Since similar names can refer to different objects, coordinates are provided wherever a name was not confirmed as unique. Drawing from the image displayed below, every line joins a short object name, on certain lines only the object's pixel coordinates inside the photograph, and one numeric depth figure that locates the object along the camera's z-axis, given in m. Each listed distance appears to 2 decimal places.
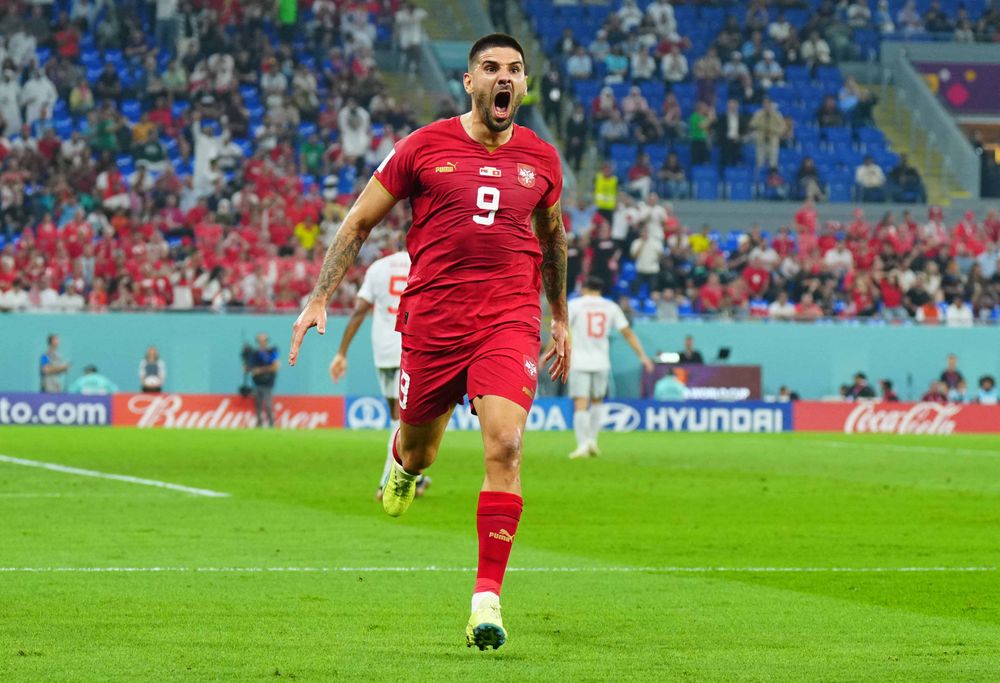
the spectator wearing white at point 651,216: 36.06
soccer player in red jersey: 7.83
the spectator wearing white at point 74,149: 34.91
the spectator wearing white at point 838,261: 36.12
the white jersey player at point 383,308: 15.91
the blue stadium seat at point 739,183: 40.34
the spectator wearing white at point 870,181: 40.81
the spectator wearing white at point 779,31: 44.75
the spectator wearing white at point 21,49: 37.69
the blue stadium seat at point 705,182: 40.22
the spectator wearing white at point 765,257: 35.97
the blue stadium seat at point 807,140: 42.06
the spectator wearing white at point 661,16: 44.06
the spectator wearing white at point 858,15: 46.75
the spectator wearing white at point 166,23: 39.47
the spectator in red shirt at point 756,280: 35.41
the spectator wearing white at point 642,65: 42.84
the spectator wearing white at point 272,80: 38.25
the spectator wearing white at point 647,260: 35.41
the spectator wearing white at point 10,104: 35.84
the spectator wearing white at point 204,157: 35.22
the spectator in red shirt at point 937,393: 34.66
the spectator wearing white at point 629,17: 44.19
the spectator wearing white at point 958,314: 34.50
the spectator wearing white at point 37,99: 36.25
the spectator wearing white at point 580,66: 42.72
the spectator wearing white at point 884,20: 46.84
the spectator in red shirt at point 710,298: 34.62
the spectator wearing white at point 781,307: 34.62
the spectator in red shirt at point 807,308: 34.64
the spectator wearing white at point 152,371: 32.06
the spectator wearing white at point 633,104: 41.19
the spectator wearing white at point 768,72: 43.38
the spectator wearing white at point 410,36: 42.25
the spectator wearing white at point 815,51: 44.47
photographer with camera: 31.86
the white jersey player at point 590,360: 23.98
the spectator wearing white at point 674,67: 42.84
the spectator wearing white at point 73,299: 31.73
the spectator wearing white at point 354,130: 37.03
